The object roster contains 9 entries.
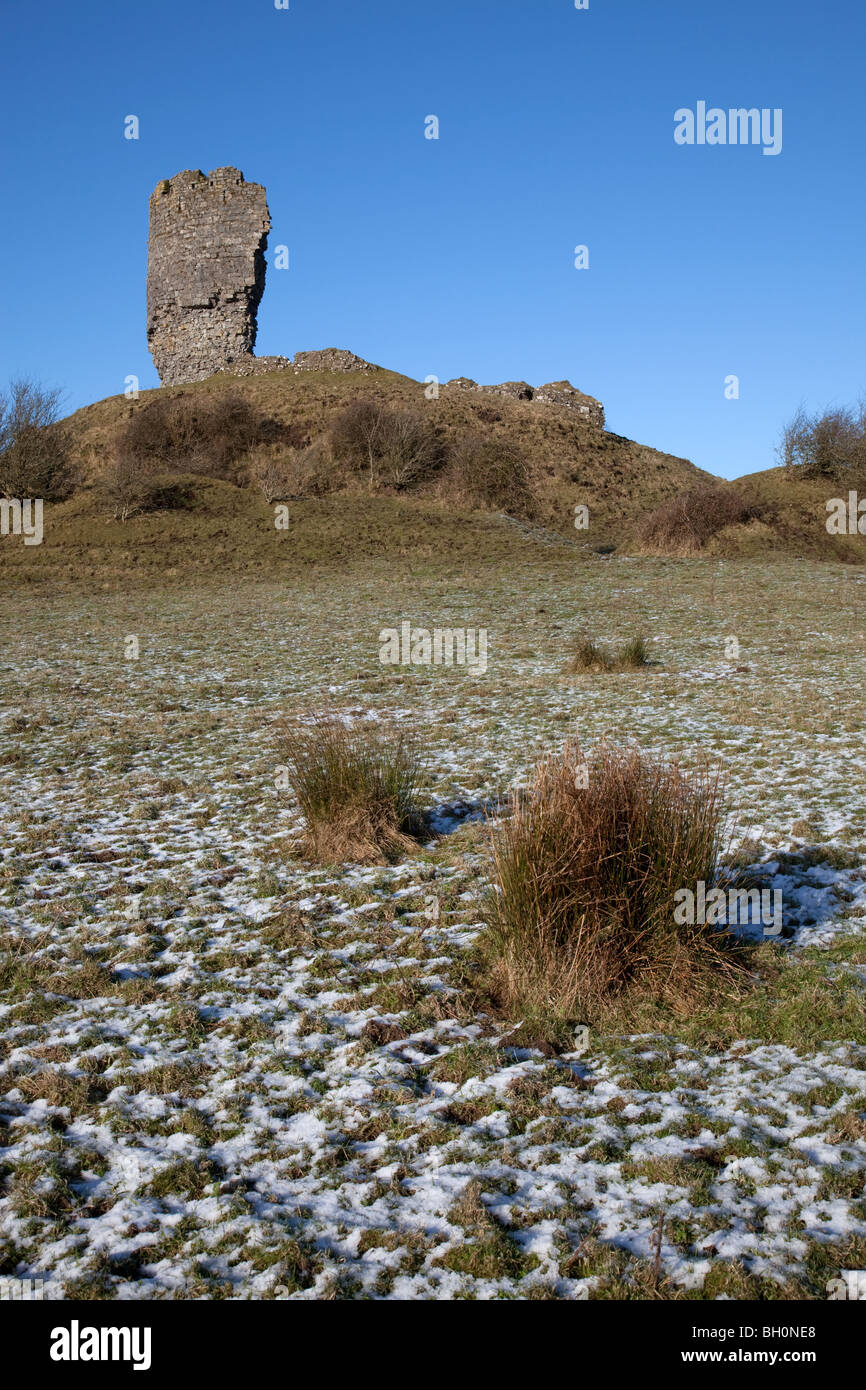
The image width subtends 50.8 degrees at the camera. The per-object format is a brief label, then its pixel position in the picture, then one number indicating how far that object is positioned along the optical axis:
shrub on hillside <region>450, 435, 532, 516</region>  35.66
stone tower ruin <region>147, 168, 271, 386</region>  47.41
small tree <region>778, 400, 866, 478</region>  39.03
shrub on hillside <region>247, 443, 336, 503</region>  34.84
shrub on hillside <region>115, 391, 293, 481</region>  36.84
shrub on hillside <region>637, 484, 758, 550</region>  31.20
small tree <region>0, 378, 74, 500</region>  32.50
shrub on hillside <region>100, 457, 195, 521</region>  31.91
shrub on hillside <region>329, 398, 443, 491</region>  35.94
